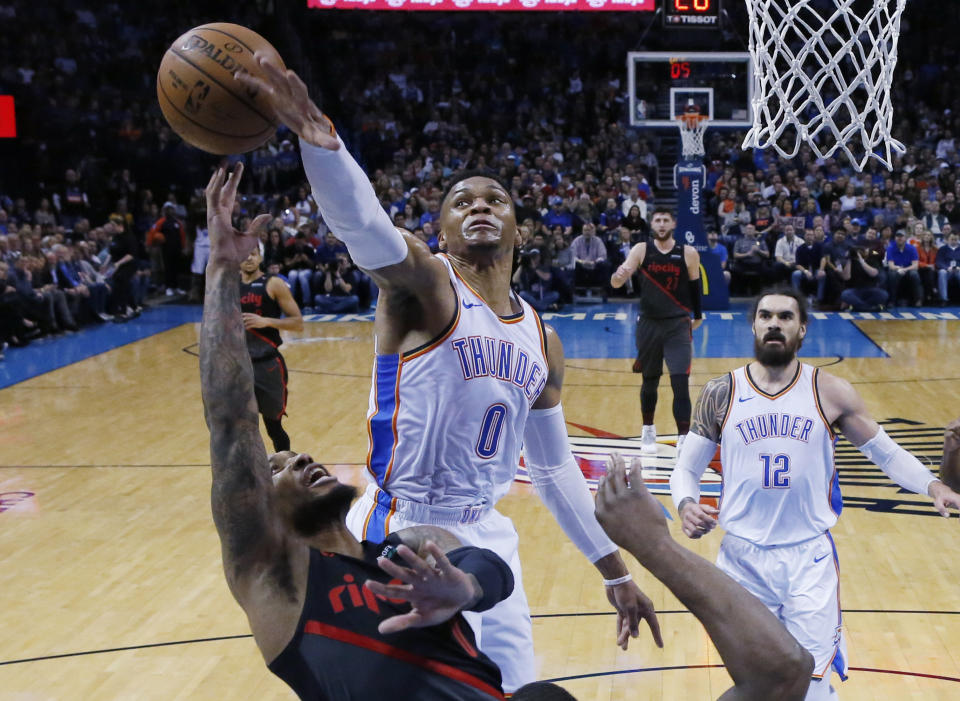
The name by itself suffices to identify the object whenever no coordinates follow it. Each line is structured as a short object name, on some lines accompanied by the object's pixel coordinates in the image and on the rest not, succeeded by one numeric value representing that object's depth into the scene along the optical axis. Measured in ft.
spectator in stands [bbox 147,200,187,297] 65.31
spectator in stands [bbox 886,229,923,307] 57.31
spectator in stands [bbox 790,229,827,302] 57.47
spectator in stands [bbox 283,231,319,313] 59.11
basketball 10.18
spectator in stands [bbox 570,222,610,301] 60.03
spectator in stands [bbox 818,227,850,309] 56.75
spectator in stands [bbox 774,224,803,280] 57.98
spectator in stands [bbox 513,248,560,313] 58.39
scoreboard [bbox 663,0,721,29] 51.52
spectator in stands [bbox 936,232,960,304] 57.47
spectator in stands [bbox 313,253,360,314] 58.80
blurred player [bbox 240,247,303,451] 24.84
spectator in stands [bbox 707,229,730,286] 57.88
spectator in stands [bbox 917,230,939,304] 57.72
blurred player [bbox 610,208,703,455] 27.99
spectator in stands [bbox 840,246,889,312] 56.80
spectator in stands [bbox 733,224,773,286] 59.06
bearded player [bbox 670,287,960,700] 13.57
